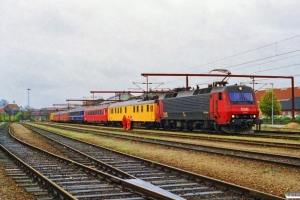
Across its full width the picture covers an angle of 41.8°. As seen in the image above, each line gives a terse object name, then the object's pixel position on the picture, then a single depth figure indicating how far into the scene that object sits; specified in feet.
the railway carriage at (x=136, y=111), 127.65
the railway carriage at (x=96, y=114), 181.30
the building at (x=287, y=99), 297.80
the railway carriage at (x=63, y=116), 275.18
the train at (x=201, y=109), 84.89
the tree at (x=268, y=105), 252.83
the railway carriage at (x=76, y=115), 231.89
